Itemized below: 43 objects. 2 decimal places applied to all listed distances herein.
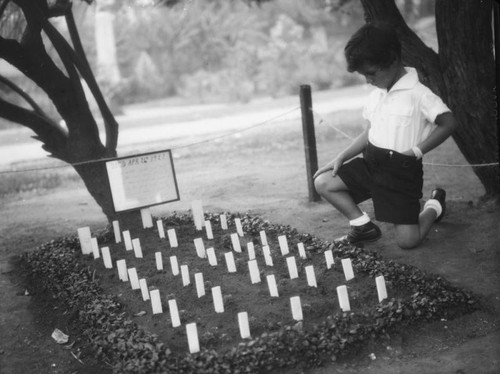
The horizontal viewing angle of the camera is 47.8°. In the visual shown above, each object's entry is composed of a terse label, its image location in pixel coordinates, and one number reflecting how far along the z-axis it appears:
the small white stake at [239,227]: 4.57
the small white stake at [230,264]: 3.84
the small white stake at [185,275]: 3.68
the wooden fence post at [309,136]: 5.62
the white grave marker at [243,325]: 2.94
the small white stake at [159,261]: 4.02
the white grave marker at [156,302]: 3.31
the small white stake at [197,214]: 4.81
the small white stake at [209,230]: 4.60
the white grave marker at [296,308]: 3.06
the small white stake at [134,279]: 3.74
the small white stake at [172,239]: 4.46
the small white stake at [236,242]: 4.23
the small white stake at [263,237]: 4.20
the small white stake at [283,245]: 4.06
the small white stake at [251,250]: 3.97
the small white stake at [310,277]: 3.48
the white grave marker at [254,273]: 3.63
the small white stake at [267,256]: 3.88
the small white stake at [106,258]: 4.19
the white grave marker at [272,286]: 3.38
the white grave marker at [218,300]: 3.22
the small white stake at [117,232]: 4.74
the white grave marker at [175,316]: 3.16
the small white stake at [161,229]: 4.71
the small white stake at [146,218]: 5.00
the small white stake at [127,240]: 4.51
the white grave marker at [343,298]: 3.13
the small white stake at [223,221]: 4.79
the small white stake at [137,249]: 4.29
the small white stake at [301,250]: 3.96
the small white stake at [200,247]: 4.19
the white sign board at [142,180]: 4.68
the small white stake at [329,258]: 3.73
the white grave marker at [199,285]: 3.48
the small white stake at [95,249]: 4.39
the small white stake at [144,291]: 3.55
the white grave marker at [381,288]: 3.21
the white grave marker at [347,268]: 3.52
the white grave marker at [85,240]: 4.48
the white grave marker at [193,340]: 2.85
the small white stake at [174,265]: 3.87
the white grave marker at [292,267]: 3.64
